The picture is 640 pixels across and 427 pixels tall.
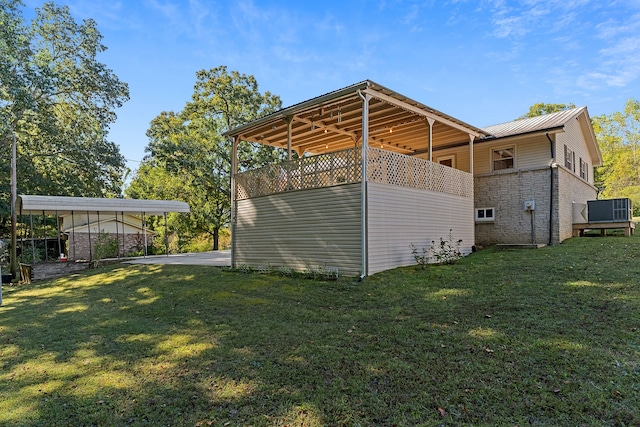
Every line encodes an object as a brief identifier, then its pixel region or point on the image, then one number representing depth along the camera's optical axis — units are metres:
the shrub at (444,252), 9.54
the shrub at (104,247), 14.61
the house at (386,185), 8.29
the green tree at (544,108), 29.52
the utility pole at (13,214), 13.57
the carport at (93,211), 14.65
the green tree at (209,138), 21.61
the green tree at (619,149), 30.12
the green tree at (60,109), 15.35
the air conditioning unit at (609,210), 12.36
